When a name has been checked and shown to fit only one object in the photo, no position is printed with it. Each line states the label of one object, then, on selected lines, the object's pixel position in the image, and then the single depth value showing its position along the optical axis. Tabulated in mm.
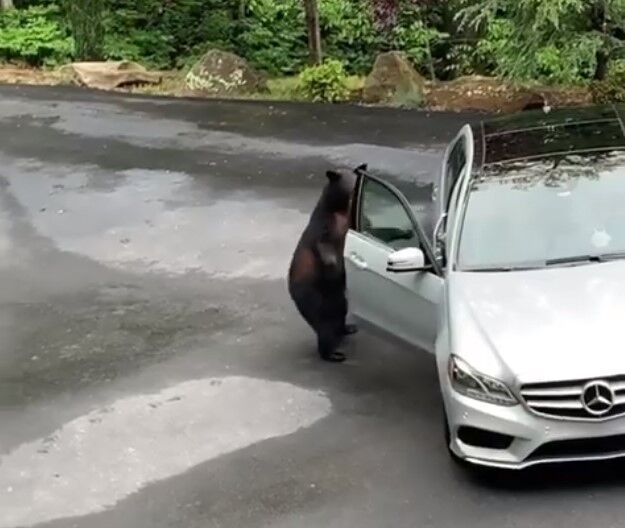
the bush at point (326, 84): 18500
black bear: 8258
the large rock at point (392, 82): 17922
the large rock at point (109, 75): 20969
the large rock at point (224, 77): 19906
